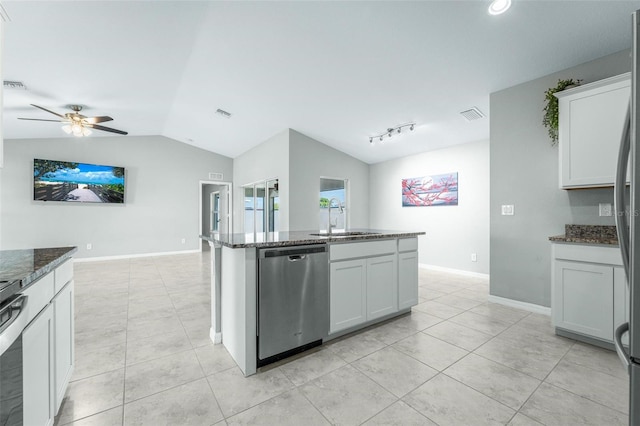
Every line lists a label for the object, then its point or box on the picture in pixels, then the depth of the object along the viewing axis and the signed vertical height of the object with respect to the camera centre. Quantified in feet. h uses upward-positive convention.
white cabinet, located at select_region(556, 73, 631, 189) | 7.66 +2.45
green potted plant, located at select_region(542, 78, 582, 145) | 9.02 +3.59
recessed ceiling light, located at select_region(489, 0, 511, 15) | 7.06 +5.45
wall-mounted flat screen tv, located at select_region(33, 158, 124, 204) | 18.70 +2.35
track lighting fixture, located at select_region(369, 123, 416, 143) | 14.70 +4.72
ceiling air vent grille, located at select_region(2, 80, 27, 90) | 11.49 +5.59
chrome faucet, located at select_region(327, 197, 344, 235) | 9.56 +0.11
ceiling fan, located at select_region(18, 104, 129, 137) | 13.84 +4.85
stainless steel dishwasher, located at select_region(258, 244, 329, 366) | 6.30 -2.13
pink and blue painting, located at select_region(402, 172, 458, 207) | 16.61 +1.43
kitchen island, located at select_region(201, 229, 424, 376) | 6.15 -1.93
